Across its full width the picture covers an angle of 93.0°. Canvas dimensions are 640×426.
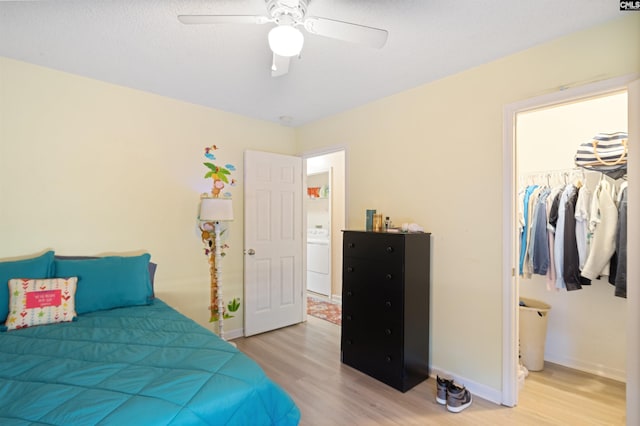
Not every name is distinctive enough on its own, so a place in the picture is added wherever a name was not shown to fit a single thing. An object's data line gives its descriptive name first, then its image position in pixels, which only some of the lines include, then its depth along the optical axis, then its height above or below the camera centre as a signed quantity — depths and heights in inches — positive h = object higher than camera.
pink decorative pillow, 75.5 -23.5
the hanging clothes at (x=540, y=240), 102.1 -9.4
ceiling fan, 55.6 +35.0
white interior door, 136.2 -13.9
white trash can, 104.6 -43.0
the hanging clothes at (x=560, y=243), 98.7 -10.0
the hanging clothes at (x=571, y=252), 96.7 -12.6
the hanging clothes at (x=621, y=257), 86.0 -12.8
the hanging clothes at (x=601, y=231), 92.0 -5.6
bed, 42.8 -27.9
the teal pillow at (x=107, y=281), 86.5 -20.7
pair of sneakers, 82.1 -50.6
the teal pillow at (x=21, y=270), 77.4 -16.0
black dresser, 92.0 -30.6
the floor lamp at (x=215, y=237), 114.4 -10.5
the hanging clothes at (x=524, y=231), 107.5 -6.6
